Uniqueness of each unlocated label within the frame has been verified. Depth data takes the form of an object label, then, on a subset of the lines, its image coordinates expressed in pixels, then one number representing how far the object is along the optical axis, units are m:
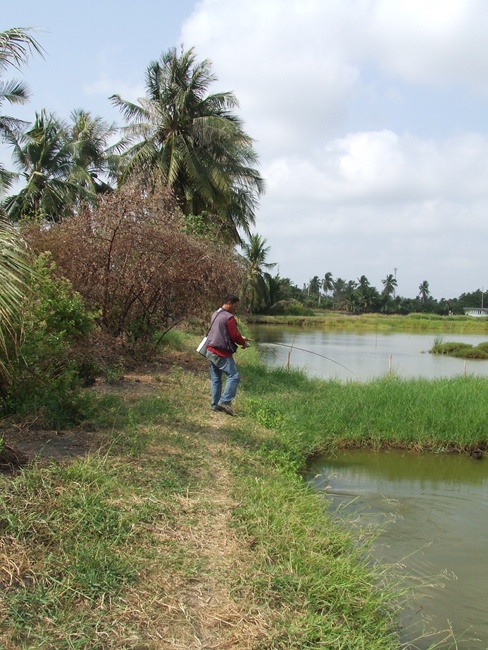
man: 7.59
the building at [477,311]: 95.29
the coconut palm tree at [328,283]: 92.00
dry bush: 10.01
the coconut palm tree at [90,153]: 24.58
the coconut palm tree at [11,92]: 5.47
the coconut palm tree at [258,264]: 46.81
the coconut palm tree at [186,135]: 19.64
